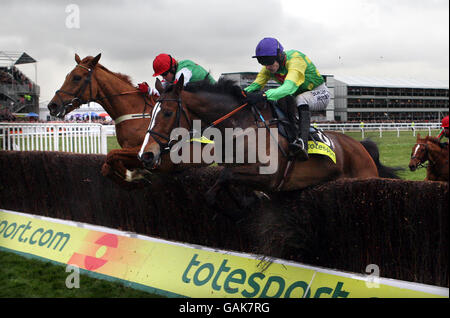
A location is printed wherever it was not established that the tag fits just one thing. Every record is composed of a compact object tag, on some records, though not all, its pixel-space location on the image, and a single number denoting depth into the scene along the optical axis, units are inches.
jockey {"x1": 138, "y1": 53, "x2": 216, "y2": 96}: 180.7
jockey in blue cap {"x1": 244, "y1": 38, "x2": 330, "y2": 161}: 150.5
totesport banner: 122.0
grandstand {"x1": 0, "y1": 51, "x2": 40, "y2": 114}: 1364.4
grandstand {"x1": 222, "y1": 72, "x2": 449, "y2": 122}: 2127.2
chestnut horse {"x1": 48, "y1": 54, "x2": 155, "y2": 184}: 198.4
